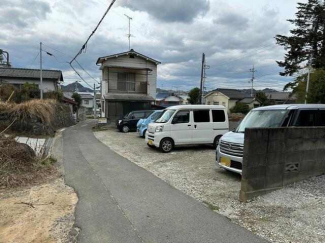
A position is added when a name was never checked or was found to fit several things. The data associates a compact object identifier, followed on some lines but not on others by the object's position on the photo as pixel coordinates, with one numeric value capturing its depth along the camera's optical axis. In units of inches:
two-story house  859.4
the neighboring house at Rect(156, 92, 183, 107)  2153.1
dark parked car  694.5
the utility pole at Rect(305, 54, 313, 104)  650.2
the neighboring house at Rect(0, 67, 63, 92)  950.5
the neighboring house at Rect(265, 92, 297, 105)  1777.8
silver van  234.4
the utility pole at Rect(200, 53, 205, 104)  952.4
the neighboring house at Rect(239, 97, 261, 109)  1603.6
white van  380.8
